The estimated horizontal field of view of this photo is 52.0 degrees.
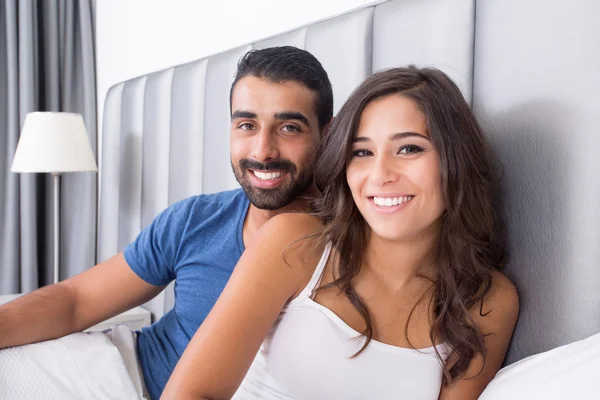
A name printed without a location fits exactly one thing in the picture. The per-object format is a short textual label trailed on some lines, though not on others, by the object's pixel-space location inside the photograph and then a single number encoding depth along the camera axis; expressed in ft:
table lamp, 7.77
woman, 3.37
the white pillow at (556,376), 2.45
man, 4.38
